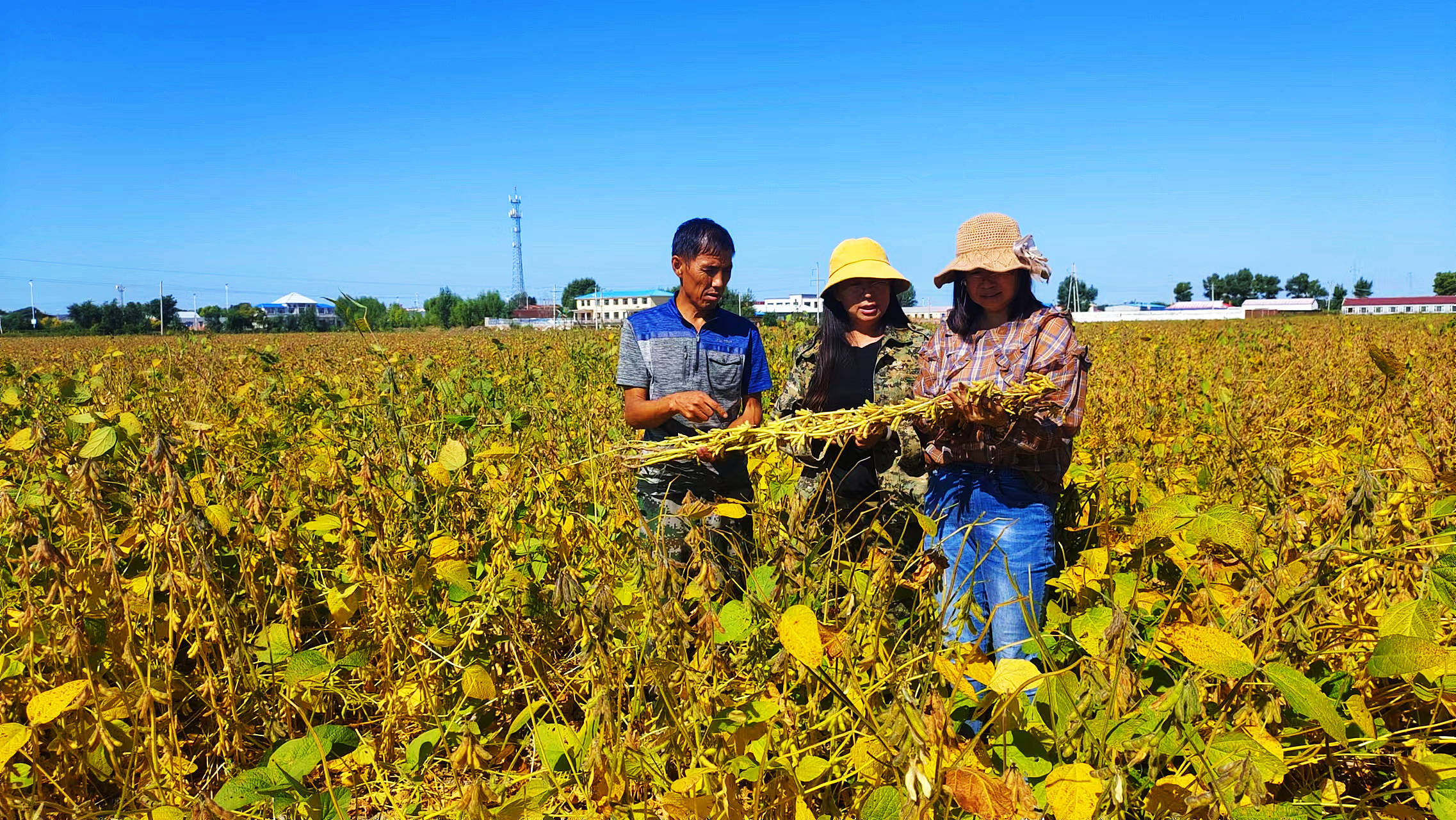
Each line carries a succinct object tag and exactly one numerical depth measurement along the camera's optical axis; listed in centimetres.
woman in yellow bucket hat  225
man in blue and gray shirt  222
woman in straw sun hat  169
